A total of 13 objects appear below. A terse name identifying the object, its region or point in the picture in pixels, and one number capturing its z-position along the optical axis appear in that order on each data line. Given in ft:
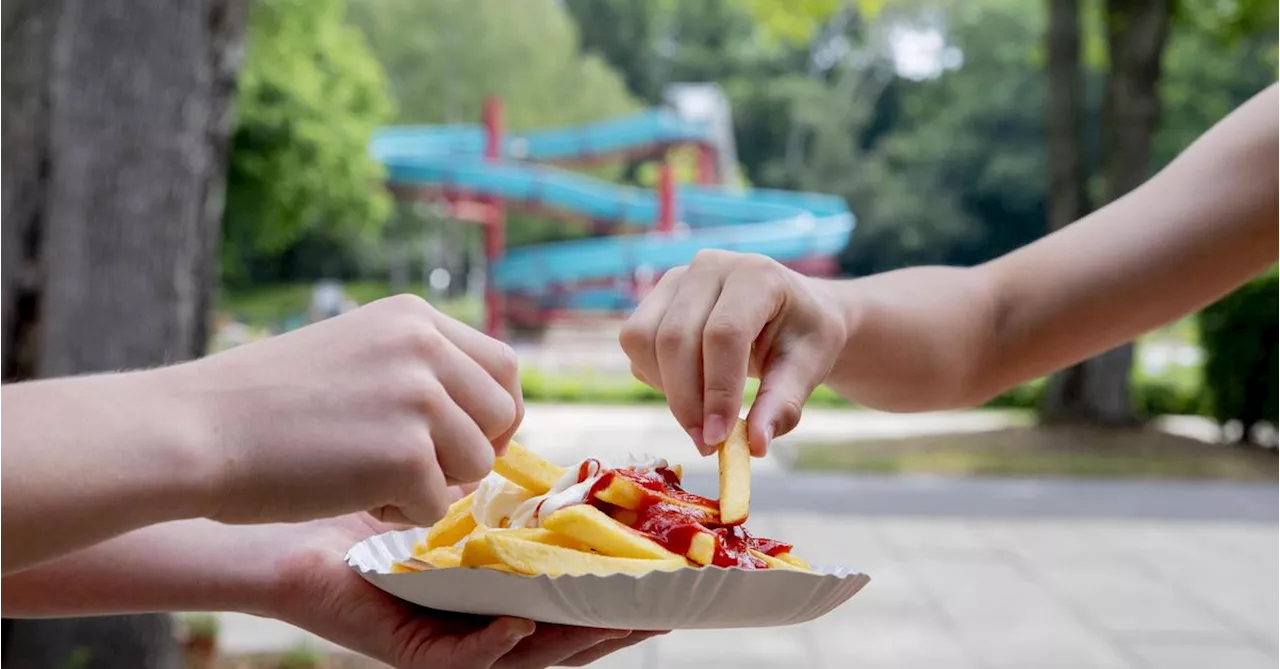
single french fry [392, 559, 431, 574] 4.05
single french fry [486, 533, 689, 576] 3.59
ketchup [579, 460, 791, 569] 3.93
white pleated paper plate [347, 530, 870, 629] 3.44
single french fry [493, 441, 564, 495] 4.28
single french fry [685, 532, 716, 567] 3.79
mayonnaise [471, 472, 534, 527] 4.40
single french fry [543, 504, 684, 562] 3.76
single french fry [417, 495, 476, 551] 4.44
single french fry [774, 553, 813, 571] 4.20
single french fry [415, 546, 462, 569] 4.00
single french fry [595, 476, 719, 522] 4.13
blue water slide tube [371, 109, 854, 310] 70.33
